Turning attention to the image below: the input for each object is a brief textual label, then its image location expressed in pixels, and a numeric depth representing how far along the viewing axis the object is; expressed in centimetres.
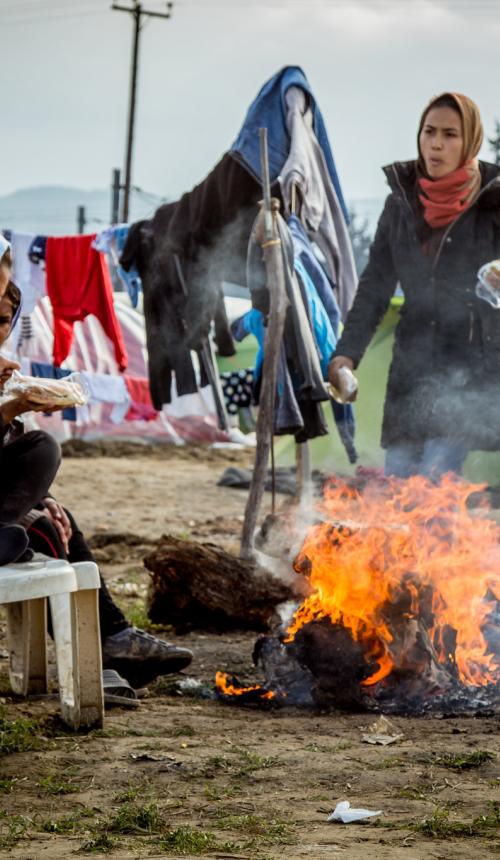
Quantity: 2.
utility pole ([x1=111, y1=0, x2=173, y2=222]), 2762
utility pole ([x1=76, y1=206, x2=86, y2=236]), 3816
